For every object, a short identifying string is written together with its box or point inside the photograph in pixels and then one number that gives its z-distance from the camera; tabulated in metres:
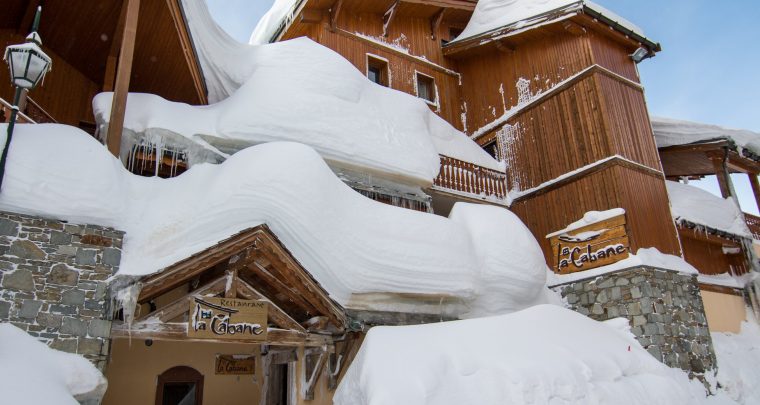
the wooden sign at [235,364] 10.05
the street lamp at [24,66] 5.59
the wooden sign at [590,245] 10.48
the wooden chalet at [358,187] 7.27
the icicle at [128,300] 6.29
